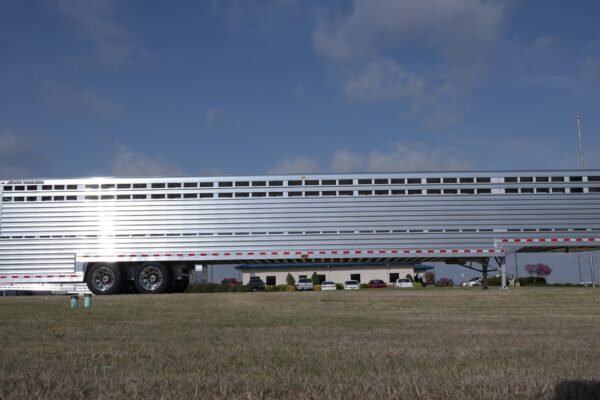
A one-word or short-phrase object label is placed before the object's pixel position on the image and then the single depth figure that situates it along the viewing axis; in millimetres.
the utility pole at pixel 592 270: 39856
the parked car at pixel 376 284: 51625
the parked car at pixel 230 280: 59641
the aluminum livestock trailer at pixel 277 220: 30672
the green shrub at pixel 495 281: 46312
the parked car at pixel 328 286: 45812
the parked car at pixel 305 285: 46031
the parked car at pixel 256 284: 48088
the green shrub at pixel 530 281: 50625
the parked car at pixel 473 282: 62138
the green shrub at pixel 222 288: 41056
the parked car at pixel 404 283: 48500
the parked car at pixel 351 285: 46875
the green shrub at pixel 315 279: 53822
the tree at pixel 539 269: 78525
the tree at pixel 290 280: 54156
